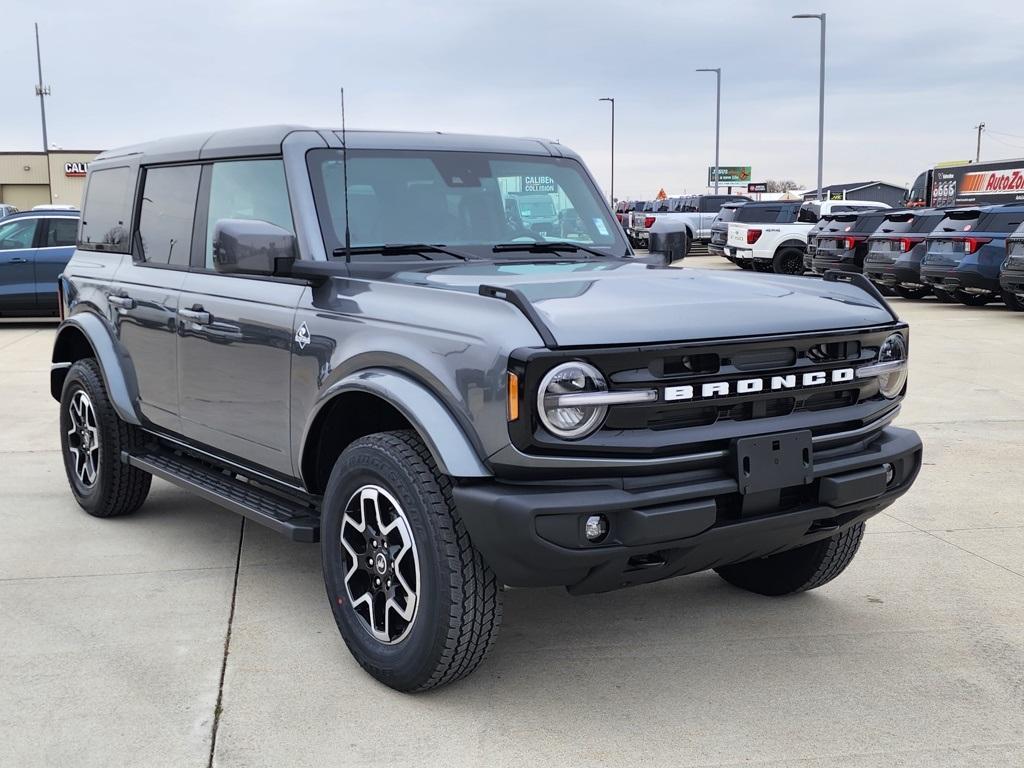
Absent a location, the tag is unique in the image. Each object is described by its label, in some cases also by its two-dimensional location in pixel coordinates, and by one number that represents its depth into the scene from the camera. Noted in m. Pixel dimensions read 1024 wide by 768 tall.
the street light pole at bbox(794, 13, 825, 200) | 35.99
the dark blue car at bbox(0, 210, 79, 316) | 15.93
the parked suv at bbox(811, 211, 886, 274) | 21.81
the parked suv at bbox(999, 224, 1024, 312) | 15.90
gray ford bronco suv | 3.20
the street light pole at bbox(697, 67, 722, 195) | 49.63
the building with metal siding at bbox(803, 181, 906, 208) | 73.53
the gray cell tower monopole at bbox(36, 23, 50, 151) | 59.75
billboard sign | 85.61
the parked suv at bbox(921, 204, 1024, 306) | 17.50
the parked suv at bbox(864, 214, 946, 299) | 19.36
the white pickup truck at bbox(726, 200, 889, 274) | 25.47
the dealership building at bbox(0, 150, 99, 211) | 63.81
